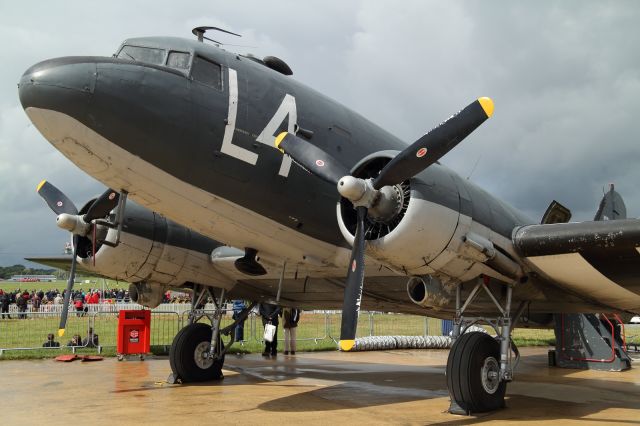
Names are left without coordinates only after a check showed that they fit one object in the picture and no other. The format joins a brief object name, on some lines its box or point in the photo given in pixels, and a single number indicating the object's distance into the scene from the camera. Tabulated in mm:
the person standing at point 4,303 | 36219
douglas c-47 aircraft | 7488
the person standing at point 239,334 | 20241
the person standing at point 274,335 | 16720
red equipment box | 16438
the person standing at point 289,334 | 18984
